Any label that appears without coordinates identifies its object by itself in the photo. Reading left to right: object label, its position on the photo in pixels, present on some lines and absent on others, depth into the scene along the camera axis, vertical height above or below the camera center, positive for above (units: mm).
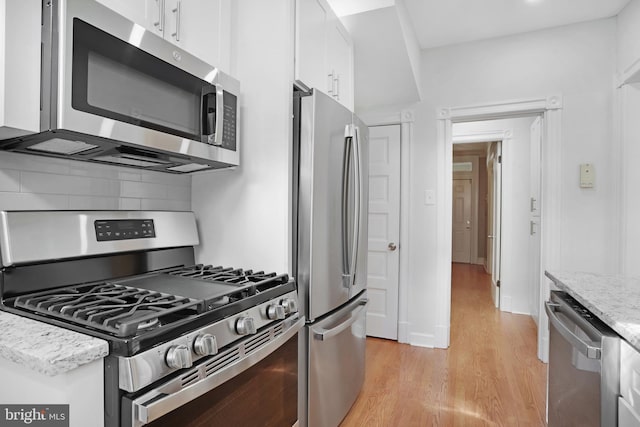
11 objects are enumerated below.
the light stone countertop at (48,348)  704 -283
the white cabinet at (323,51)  1628 +840
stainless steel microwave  931 +357
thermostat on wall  2732 +298
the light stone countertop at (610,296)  1027 -296
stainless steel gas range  803 -267
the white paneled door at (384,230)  3270 -152
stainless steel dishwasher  1079 -526
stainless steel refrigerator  1560 -171
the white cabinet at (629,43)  2395 +1185
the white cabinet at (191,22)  1221 +708
